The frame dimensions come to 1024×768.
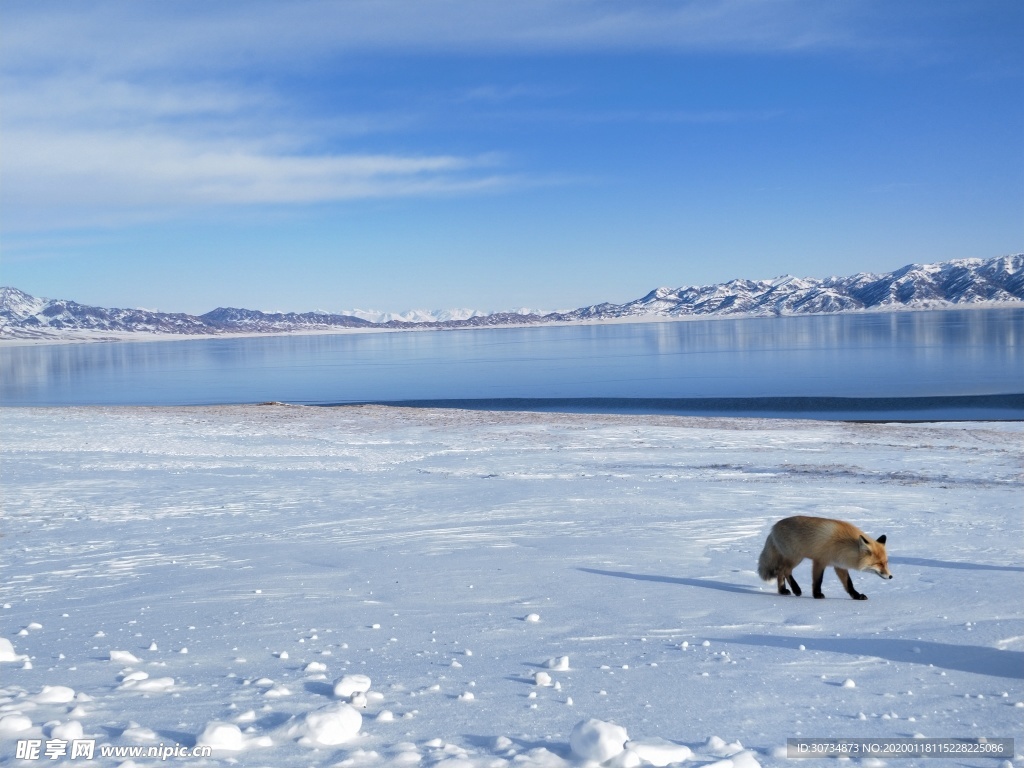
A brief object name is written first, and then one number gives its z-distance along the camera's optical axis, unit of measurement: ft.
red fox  22.43
